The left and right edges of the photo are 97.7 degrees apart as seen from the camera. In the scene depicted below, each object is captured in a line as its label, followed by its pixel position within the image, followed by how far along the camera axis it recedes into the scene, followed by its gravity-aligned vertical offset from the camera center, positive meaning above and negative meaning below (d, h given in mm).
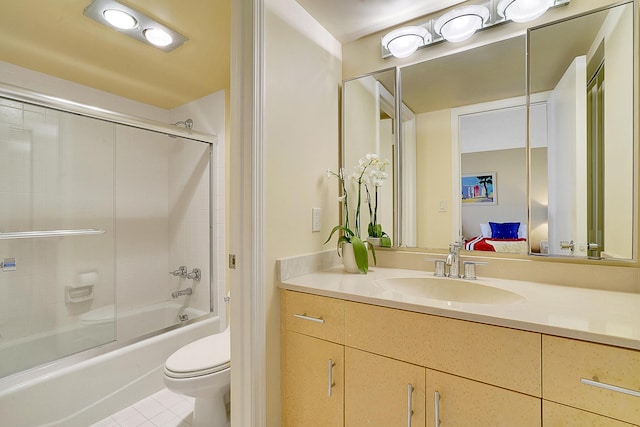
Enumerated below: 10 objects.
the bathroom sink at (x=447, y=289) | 1148 -333
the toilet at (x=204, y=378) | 1347 -801
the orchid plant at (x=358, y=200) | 1371 +79
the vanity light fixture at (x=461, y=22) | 1206 +906
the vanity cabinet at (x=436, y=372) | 685 -476
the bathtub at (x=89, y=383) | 1410 -950
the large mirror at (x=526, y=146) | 1078 +305
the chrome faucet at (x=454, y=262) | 1291 -222
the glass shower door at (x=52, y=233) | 1811 -130
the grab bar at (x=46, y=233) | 1766 -131
